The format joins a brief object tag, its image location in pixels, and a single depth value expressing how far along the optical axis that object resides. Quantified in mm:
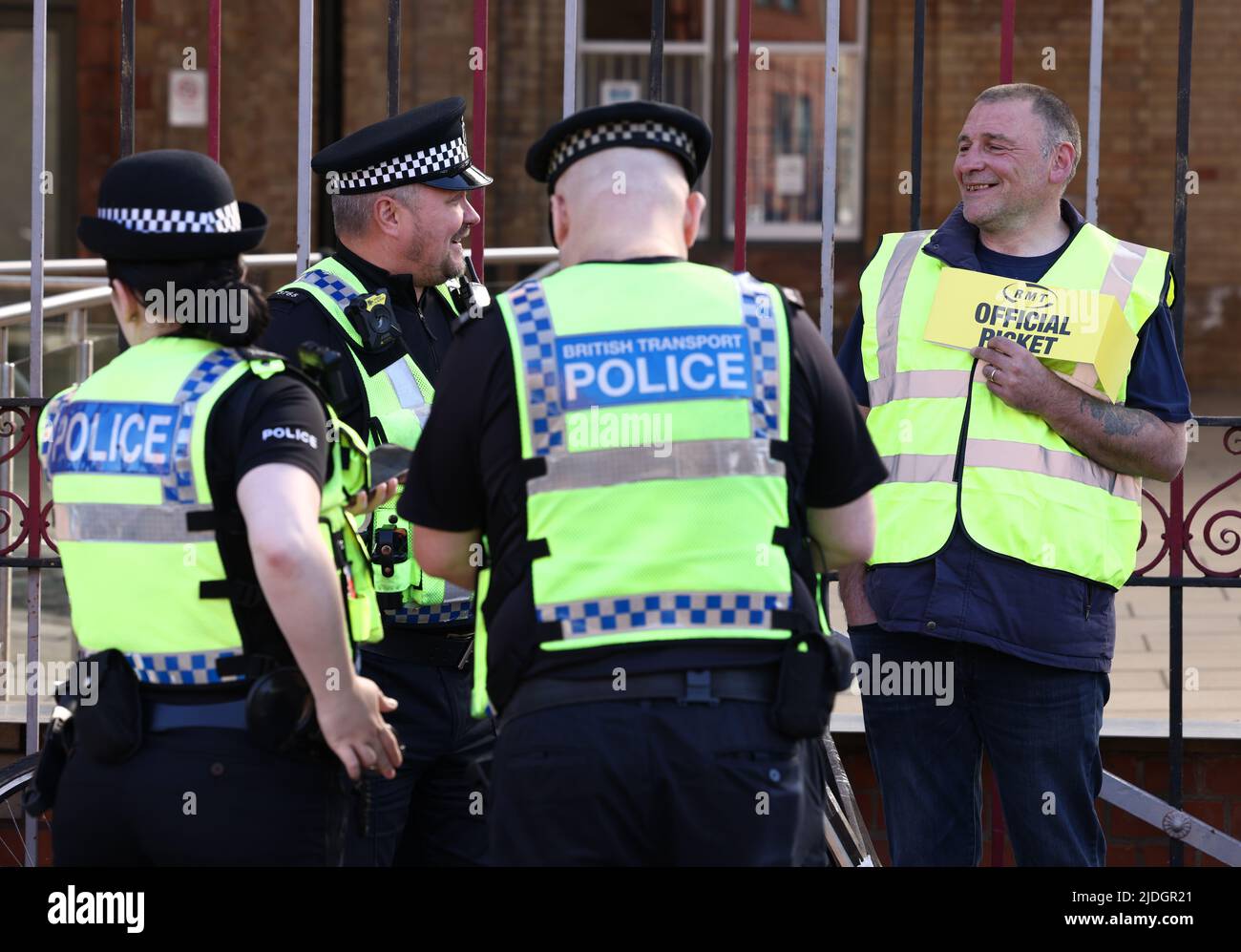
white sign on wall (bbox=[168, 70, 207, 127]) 11547
